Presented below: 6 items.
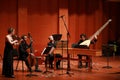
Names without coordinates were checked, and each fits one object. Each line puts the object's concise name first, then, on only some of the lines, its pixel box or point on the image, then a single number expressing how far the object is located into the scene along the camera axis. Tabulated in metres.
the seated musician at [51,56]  10.69
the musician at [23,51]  9.65
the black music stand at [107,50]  11.83
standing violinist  8.75
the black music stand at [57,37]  10.05
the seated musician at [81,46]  10.45
